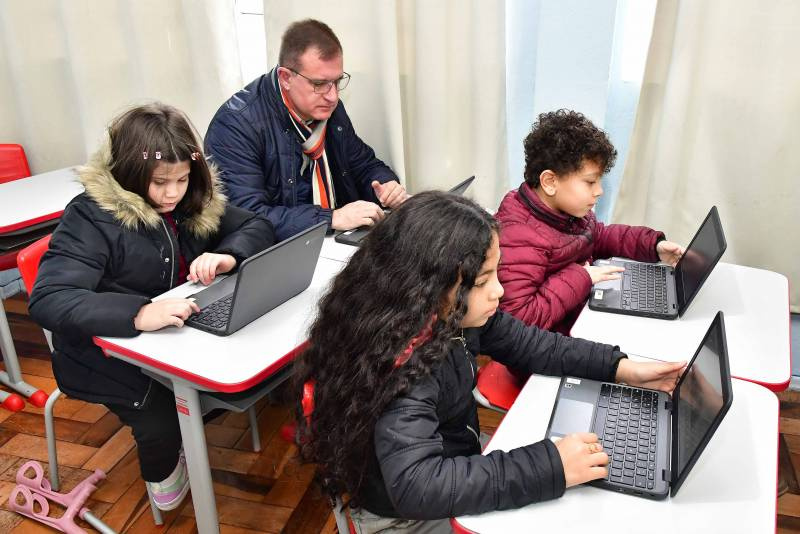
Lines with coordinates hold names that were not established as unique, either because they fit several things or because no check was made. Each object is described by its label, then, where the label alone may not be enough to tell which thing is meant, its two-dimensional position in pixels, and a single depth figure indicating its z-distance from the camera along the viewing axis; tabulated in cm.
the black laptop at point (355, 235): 196
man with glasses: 207
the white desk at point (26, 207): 219
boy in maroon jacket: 161
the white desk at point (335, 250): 190
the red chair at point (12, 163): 275
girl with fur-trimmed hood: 148
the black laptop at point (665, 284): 152
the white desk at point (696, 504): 96
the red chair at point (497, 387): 150
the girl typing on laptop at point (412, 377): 98
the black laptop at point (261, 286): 141
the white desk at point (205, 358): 134
